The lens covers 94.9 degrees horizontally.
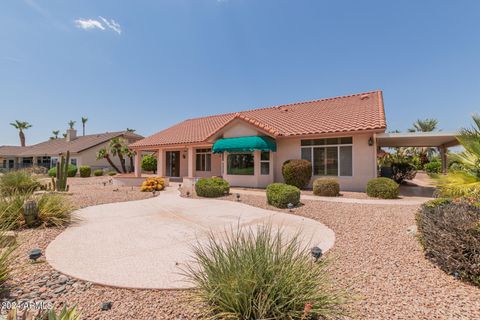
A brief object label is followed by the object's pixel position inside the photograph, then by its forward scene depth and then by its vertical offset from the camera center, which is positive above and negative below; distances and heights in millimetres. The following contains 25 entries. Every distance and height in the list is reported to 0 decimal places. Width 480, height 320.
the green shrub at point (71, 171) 37944 -863
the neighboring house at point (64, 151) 43094 +3390
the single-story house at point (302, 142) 17500 +2097
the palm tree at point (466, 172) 4959 -217
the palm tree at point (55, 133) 96312 +14586
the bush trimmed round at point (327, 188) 15414 -1679
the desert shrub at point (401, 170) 22844 -686
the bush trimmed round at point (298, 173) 18141 -718
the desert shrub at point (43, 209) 8258 -1714
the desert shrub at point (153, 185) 19734 -1767
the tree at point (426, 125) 51188 +9116
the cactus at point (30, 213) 8324 -1757
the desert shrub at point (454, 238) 4664 -1757
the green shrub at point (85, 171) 37469 -861
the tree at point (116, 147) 35312 +3021
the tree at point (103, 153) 35969 +2084
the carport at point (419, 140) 16547 +2061
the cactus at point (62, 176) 17516 -837
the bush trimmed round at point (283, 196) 12188 -1756
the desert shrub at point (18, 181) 15192 -1061
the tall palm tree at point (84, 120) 87250 +18238
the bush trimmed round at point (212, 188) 16078 -1675
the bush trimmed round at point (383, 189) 14219 -1644
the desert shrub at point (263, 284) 3243 -1875
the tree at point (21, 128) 73312 +12868
